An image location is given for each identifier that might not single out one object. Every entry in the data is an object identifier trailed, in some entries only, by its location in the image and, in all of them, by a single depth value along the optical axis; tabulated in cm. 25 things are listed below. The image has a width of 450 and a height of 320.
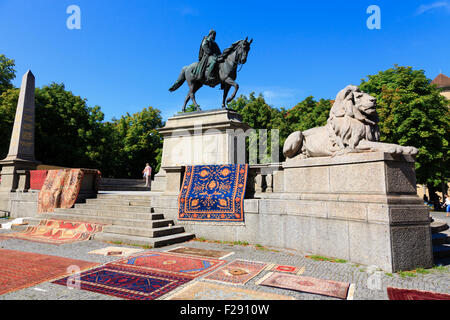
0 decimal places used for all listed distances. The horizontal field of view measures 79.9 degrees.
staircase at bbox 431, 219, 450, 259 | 607
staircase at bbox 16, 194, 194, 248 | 748
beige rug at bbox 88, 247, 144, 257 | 617
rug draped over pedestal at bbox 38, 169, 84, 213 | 1077
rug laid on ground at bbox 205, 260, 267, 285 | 440
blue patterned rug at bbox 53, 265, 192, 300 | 381
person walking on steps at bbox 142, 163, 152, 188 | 2150
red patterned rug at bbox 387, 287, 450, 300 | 371
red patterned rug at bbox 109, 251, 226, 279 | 488
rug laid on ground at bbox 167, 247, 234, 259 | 614
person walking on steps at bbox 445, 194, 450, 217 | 1897
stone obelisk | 1322
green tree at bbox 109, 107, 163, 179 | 3691
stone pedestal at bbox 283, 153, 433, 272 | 503
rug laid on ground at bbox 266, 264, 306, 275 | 491
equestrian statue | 1339
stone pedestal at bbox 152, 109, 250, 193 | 1283
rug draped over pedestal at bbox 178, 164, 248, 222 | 771
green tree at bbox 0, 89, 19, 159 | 2495
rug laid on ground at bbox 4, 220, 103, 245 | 804
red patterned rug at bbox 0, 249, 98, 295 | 424
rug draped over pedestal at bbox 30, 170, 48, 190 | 1250
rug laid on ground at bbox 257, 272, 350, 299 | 387
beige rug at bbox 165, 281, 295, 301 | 365
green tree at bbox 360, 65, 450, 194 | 2067
